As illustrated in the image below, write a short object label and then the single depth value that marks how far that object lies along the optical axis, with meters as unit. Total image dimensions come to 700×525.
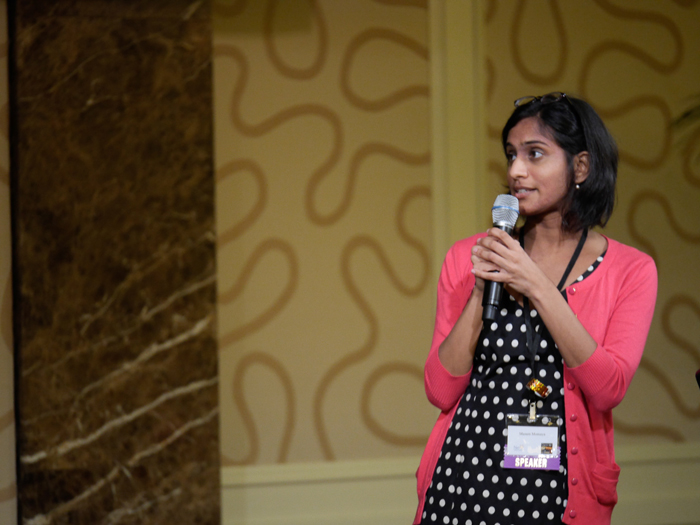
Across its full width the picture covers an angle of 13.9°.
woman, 5.31
